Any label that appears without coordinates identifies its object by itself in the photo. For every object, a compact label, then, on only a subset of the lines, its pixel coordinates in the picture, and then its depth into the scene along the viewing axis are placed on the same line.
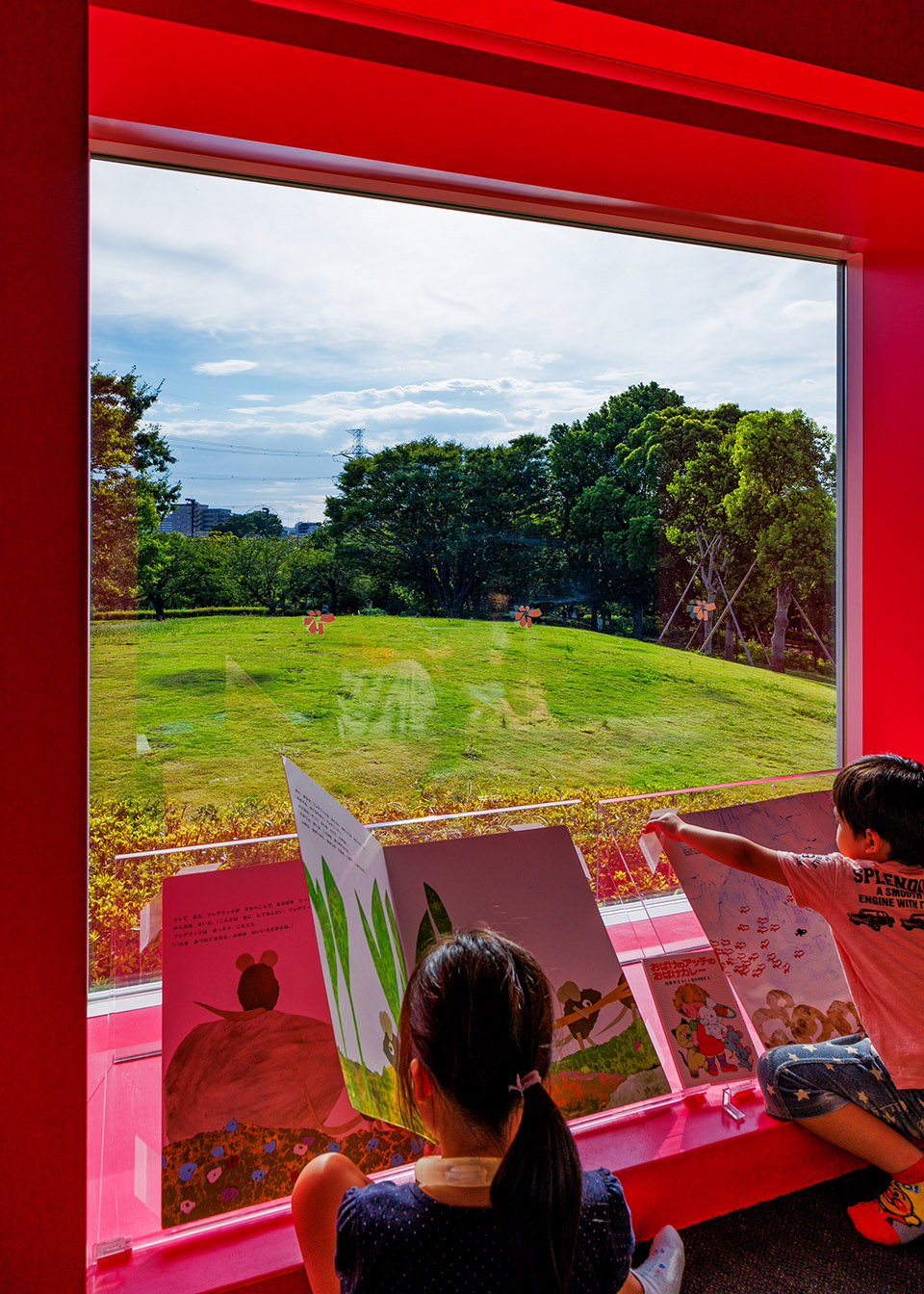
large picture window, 2.23
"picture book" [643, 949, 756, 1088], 1.96
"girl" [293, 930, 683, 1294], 1.00
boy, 1.80
